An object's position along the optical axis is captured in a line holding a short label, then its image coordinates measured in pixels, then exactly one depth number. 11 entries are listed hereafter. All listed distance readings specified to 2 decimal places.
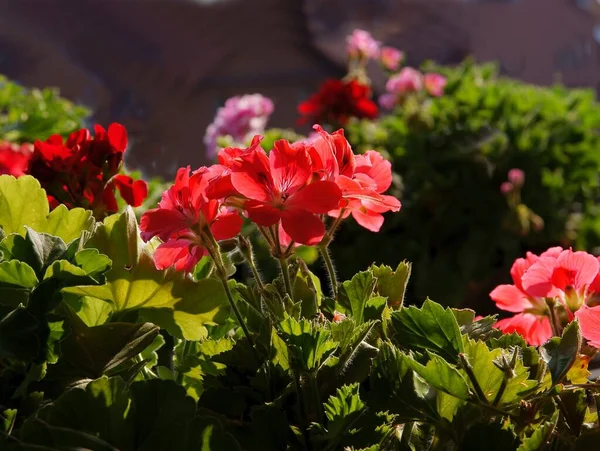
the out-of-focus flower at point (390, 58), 4.03
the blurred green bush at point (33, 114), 1.99
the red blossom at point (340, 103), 3.23
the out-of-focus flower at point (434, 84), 3.60
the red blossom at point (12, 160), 1.25
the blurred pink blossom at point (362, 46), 3.80
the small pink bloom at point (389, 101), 3.70
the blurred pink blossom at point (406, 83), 3.60
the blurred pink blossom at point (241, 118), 3.77
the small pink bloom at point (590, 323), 0.55
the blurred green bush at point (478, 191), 2.97
